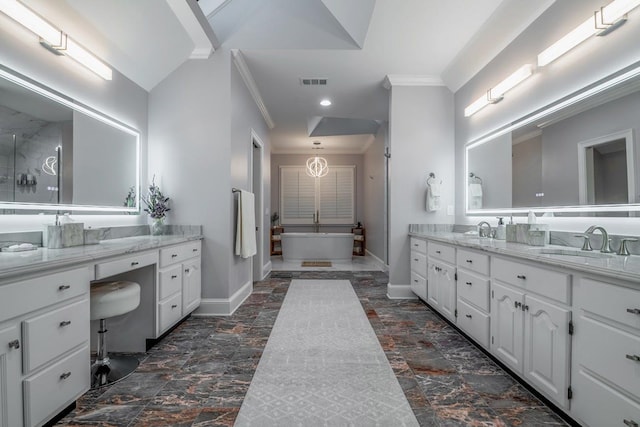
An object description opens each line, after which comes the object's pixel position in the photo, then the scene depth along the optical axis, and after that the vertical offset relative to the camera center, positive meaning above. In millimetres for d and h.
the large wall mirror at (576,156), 1734 +419
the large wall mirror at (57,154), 1799 +428
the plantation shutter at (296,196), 8312 +520
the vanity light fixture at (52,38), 1749 +1136
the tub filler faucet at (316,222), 8258 -172
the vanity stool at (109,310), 1785 -553
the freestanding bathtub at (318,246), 6797 -663
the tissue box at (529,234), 2174 -130
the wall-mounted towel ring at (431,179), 3676 +434
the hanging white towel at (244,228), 3291 -133
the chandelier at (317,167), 7341 +1178
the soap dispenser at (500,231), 2680 -132
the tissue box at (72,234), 1916 -120
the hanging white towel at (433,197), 3631 +217
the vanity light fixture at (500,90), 2510 +1140
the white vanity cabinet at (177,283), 2371 -569
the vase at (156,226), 2941 -100
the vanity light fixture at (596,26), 1704 +1132
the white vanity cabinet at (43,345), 1197 -561
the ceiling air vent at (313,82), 3773 +1633
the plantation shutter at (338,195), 8328 +547
